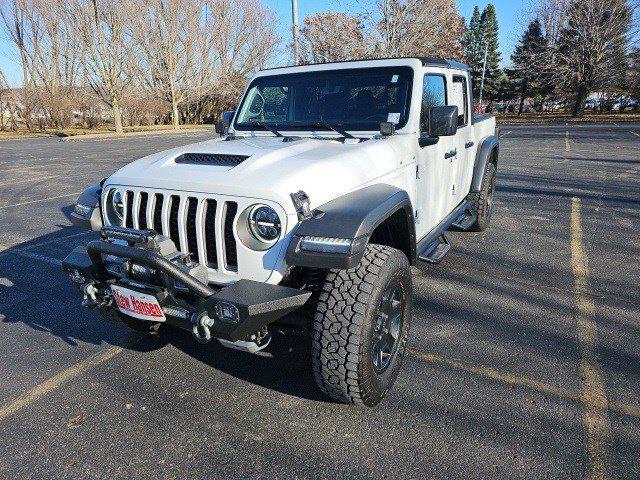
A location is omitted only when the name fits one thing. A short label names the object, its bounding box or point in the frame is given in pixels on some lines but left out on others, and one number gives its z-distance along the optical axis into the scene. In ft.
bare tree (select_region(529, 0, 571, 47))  125.29
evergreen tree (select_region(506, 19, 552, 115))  128.57
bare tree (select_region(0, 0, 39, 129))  130.82
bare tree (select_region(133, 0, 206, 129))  117.29
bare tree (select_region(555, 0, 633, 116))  113.91
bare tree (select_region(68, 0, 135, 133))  110.52
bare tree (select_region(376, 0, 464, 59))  79.00
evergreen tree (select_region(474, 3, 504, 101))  177.88
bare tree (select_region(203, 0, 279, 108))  136.56
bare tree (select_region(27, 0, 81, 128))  122.93
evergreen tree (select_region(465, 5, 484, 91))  174.75
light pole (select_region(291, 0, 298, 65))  41.34
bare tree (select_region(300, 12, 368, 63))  86.12
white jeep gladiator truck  7.70
